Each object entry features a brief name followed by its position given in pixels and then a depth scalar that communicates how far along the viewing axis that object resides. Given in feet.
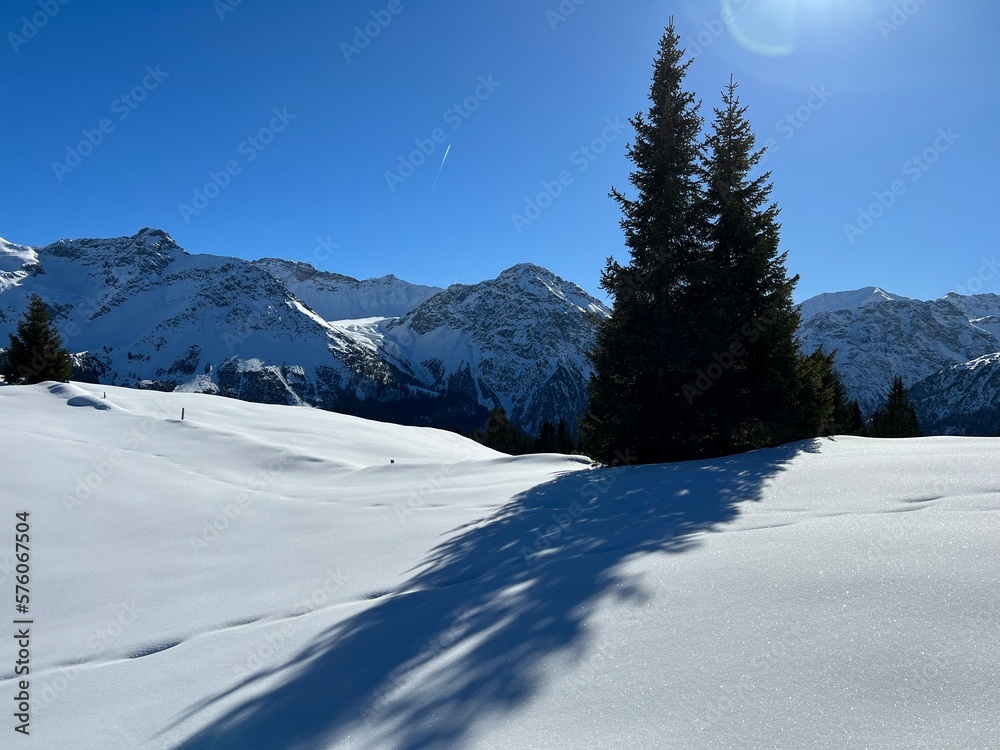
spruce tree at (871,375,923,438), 124.77
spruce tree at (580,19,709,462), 44.11
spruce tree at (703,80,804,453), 42.14
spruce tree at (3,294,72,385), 104.22
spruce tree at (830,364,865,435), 97.57
